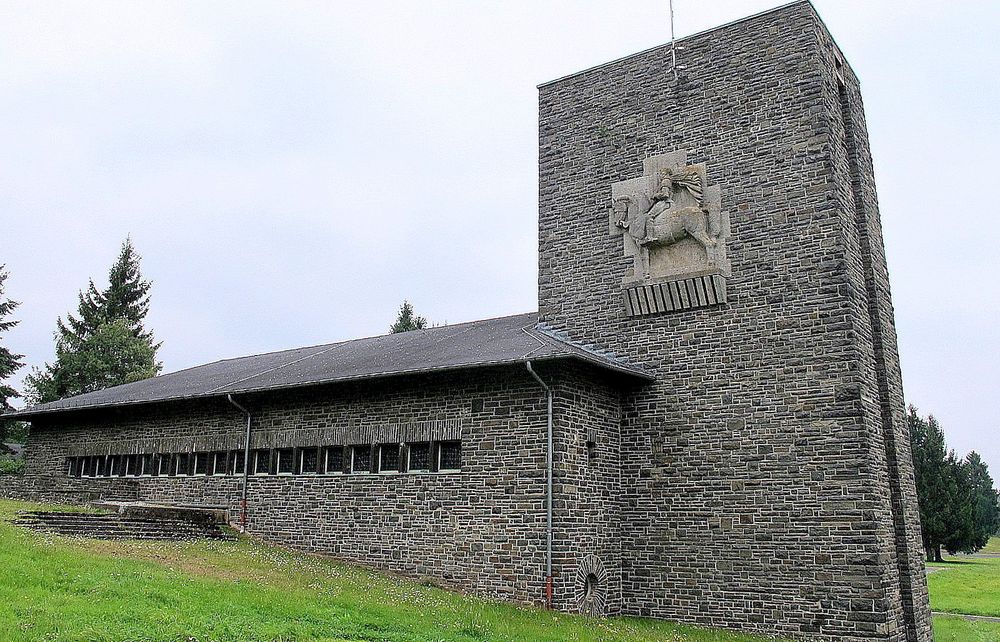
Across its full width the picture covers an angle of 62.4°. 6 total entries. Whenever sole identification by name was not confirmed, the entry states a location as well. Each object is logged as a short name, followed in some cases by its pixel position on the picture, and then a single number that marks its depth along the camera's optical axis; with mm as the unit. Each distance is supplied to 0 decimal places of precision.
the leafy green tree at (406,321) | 51500
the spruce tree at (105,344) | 38750
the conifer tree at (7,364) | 33156
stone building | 13734
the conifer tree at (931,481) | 44344
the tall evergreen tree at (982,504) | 46031
